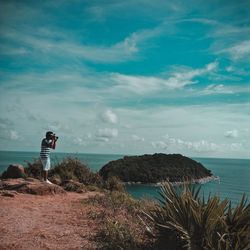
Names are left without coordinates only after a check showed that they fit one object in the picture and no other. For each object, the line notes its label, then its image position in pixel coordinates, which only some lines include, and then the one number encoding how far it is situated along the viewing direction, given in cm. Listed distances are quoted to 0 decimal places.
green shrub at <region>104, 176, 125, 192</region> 1065
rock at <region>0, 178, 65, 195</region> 822
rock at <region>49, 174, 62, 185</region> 1009
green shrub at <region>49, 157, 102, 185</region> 1106
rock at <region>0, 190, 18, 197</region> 770
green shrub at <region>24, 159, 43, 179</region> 1125
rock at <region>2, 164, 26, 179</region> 1078
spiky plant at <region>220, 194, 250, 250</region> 368
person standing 910
